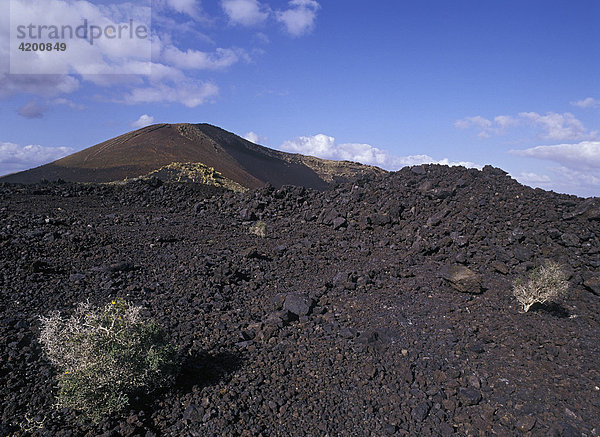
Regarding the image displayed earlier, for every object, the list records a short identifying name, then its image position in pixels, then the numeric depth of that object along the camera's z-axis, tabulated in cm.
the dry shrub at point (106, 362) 366
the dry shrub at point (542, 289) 574
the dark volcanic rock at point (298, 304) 602
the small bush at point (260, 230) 1093
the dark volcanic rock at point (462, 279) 642
